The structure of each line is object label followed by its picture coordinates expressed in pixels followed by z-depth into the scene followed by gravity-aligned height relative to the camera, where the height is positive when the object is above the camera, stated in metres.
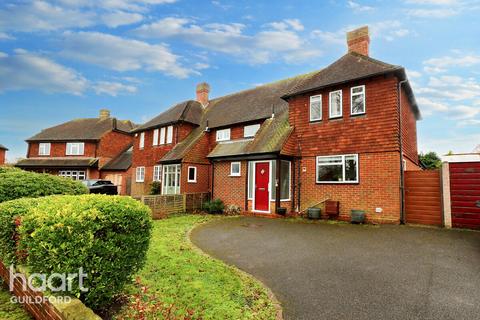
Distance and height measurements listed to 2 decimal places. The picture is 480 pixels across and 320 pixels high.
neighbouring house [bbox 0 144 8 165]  40.75 +3.59
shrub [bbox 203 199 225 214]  14.81 -1.66
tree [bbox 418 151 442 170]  23.57 +1.95
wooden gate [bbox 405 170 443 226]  9.67 -0.69
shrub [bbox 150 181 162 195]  20.58 -0.89
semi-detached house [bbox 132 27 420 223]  10.78 +1.63
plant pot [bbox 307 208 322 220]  11.63 -1.57
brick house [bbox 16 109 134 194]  30.11 +3.13
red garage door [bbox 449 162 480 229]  8.93 -0.48
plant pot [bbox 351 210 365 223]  10.45 -1.53
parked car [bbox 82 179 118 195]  21.41 -0.86
